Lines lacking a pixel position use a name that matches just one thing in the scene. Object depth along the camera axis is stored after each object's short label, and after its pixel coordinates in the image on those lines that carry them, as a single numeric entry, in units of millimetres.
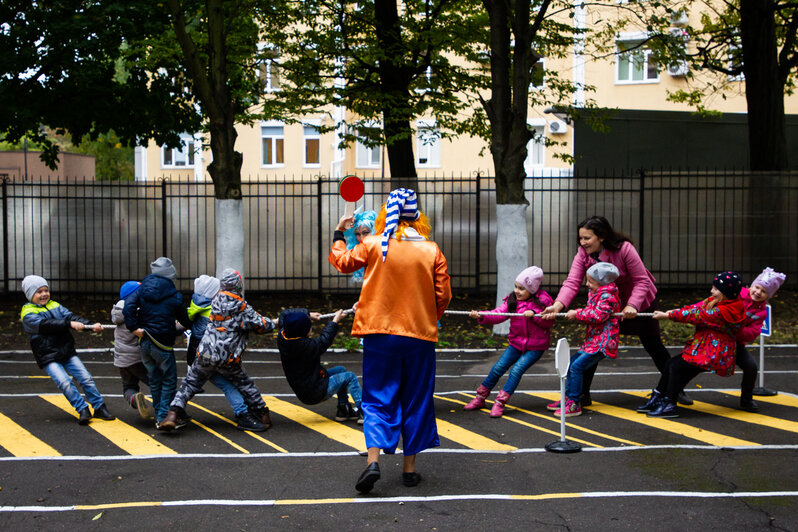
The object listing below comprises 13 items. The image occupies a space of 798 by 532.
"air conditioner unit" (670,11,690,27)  17680
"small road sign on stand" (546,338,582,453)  6898
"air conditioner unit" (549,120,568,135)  32531
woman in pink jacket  8344
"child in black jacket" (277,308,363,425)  7652
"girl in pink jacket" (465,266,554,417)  8328
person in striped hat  6090
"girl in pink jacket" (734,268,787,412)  8133
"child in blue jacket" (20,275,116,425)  8094
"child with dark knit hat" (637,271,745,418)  8016
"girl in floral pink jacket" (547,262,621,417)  8062
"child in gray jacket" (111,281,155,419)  8125
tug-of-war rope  7844
